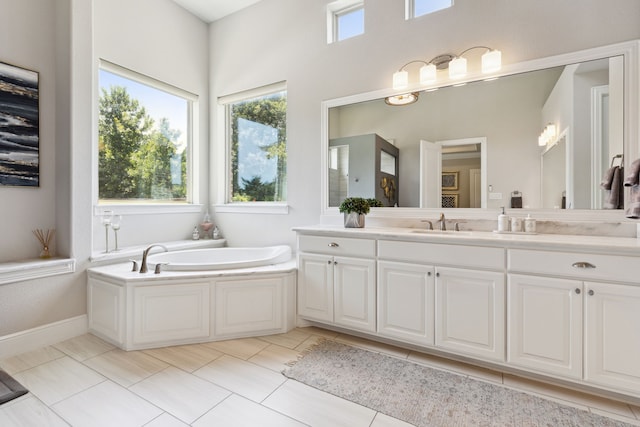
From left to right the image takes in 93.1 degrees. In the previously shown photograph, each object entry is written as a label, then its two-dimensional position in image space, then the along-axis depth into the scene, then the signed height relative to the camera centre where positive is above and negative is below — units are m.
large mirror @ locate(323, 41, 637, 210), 2.01 +0.58
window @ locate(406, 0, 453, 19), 2.51 +1.74
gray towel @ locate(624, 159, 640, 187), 1.71 +0.21
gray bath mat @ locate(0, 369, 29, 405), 1.64 -0.99
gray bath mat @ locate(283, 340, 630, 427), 1.50 -1.02
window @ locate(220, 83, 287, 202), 3.42 +0.82
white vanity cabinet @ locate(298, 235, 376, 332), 2.25 -0.54
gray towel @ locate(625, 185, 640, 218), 1.69 +0.04
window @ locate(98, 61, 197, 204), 2.92 +0.79
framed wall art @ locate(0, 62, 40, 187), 2.24 +0.65
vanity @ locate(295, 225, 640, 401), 1.56 -0.53
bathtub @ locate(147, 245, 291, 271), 2.37 -0.43
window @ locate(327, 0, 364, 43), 2.92 +1.90
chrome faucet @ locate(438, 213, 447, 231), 2.46 -0.10
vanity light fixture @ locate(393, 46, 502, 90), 2.27 +1.15
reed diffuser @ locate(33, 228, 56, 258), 2.41 -0.21
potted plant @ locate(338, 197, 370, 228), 2.61 +0.01
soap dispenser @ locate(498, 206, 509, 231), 2.16 -0.08
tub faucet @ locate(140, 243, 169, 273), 2.32 -0.40
